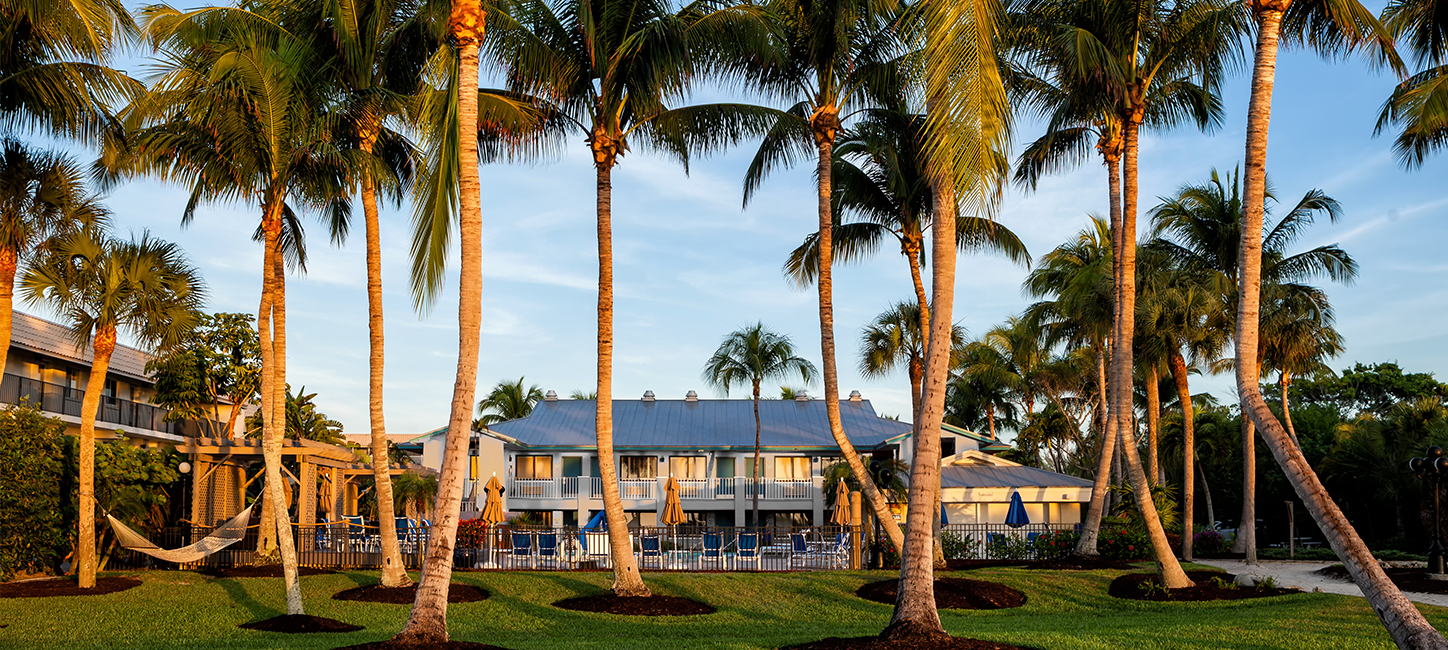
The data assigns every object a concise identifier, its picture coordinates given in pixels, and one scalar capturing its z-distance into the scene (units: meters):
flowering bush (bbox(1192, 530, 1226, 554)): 29.36
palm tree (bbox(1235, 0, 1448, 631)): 8.55
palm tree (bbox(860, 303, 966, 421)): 30.58
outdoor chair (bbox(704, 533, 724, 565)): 22.45
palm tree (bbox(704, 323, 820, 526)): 36.19
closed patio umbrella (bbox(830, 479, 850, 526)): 23.50
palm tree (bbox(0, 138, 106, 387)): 14.86
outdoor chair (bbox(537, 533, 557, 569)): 22.62
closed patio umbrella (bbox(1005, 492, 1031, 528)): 25.97
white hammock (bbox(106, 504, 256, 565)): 17.52
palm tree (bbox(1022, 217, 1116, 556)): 25.77
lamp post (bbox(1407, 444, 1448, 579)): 17.20
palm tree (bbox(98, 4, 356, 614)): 13.35
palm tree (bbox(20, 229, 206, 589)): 17.17
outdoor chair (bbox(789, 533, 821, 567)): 22.38
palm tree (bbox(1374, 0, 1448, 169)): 14.30
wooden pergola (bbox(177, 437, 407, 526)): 23.11
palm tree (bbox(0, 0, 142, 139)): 12.41
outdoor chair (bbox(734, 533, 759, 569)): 22.66
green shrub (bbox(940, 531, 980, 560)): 25.70
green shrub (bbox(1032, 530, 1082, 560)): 24.26
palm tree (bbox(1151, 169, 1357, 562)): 26.86
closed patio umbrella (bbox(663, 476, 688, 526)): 25.11
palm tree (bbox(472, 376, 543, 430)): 58.94
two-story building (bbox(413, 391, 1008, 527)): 38.09
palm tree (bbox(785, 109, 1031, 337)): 18.61
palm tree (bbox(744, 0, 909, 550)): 16.20
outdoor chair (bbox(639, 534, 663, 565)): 22.02
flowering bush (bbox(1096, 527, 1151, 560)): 23.50
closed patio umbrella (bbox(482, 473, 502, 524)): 23.08
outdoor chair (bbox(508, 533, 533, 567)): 22.03
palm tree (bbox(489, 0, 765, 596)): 14.91
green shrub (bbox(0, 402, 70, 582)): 18.16
